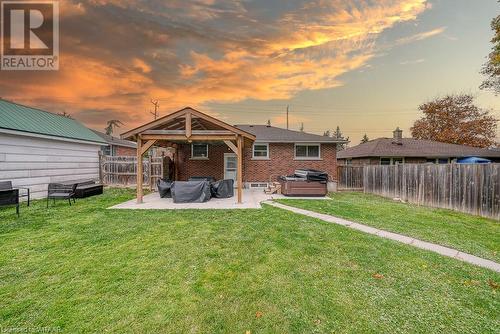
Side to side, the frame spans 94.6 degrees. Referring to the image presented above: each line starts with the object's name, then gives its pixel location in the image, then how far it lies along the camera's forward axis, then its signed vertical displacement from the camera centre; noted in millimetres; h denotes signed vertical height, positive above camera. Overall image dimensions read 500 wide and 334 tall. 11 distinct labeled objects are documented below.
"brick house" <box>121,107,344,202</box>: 14773 +484
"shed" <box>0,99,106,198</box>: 9461 +847
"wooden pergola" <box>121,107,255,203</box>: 9148 +1285
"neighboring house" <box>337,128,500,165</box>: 18031 +975
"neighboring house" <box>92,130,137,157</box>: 22672 +1958
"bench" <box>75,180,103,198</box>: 10655 -1126
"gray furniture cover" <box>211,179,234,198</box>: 10655 -1096
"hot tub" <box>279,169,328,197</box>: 11898 -1046
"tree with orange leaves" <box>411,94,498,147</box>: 26781 +5147
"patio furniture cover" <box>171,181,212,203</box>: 9508 -1087
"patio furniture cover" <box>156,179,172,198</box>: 10469 -1066
